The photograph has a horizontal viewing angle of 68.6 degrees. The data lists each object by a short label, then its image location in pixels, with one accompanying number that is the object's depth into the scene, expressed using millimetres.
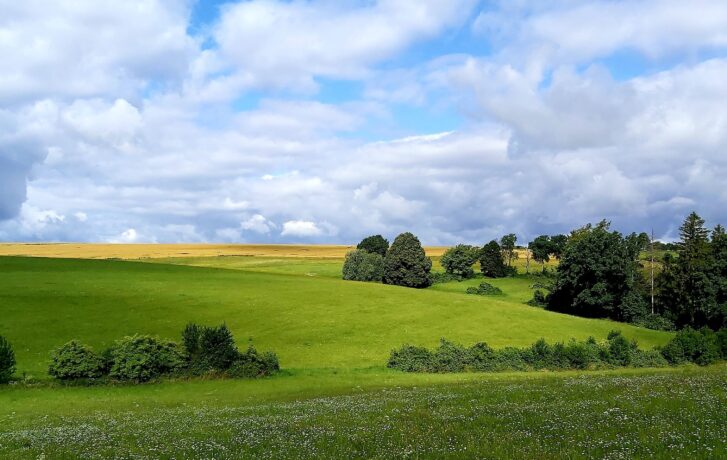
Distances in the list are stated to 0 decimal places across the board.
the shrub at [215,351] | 45688
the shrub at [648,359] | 55191
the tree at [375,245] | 173500
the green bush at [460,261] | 163375
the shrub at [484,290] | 130000
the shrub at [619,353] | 55094
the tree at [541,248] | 183125
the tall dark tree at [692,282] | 97250
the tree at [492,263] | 167162
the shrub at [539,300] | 120344
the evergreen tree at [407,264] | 139750
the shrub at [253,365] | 45688
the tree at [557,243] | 181500
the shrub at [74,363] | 41875
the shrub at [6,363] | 40750
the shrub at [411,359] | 52031
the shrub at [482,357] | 51875
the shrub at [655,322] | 99438
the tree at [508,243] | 184000
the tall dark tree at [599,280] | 106312
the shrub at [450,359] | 51875
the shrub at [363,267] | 144875
